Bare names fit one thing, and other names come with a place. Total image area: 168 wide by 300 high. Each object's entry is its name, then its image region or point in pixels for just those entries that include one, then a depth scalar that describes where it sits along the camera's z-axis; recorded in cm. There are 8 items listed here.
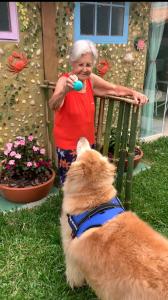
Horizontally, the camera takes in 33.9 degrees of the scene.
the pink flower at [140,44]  461
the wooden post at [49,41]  340
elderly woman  252
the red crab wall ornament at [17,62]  334
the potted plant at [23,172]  339
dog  158
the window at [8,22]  319
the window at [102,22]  384
